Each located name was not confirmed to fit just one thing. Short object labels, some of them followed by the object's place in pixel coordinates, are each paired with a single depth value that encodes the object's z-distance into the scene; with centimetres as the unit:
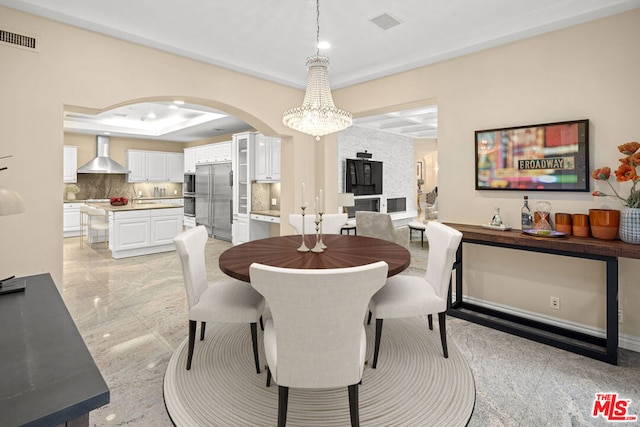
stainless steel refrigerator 714
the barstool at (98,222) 623
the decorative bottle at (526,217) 302
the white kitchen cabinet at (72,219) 780
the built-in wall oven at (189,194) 854
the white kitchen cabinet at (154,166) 887
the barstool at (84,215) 652
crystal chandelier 286
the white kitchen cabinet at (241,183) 645
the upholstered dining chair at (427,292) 222
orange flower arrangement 237
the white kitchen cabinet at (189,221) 882
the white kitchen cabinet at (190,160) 831
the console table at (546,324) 236
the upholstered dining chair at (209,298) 212
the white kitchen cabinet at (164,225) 617
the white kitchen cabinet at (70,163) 785
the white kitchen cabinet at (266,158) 618
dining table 210
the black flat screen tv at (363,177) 696
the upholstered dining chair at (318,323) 137
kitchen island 575
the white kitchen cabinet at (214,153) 721
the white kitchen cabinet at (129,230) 571
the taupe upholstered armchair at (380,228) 444
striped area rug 181
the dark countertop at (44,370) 78
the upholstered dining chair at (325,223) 376
